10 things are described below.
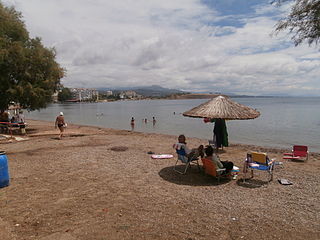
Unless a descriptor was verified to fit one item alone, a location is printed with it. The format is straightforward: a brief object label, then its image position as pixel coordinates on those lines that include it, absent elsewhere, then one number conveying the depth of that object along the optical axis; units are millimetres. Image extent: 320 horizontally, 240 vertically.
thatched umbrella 8336
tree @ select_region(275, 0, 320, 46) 4816
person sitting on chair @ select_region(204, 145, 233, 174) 6602
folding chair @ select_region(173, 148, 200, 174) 7321
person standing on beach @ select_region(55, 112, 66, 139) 14373
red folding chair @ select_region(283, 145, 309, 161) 10094
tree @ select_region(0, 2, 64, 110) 16766
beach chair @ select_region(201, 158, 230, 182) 6441
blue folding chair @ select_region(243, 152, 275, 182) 6809
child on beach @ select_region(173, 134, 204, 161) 7188
